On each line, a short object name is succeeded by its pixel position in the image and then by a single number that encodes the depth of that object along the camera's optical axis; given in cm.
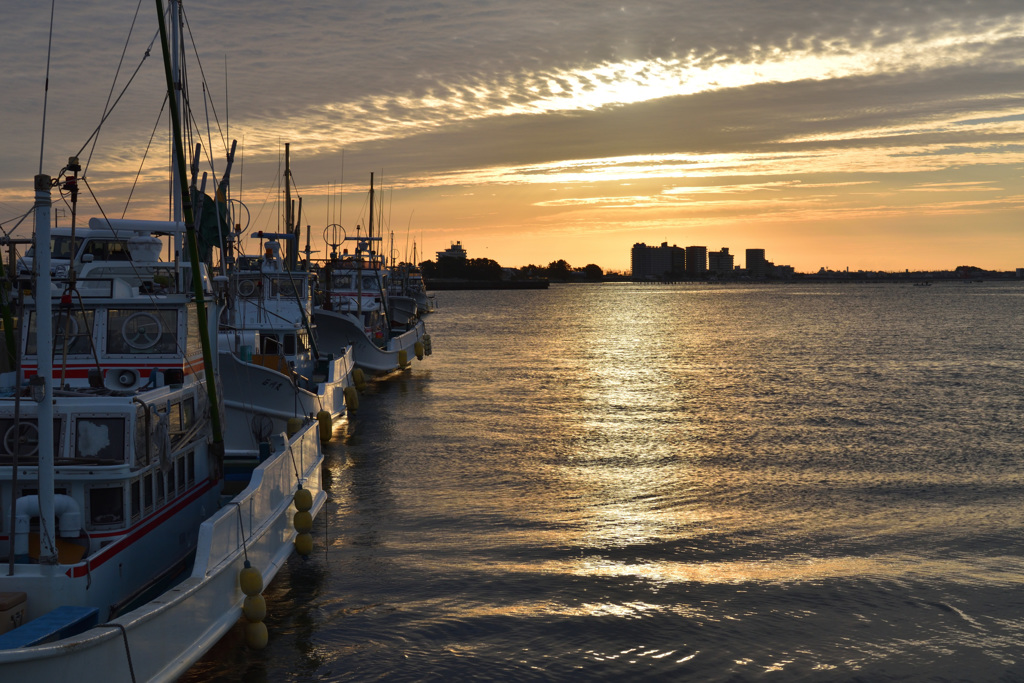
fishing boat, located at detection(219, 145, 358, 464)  2098
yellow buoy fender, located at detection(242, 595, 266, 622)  1012
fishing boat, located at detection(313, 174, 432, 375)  3694
